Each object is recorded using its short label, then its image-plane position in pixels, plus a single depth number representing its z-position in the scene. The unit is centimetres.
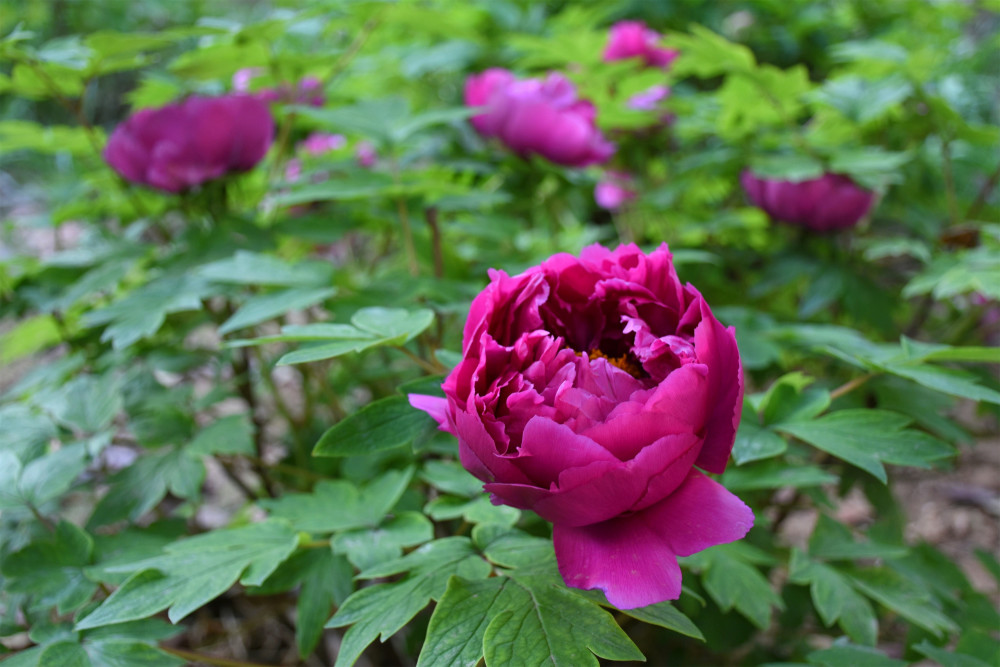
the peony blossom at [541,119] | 109
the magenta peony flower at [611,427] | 41
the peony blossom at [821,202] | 111
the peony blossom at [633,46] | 148
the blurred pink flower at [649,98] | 131
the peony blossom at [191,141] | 92
